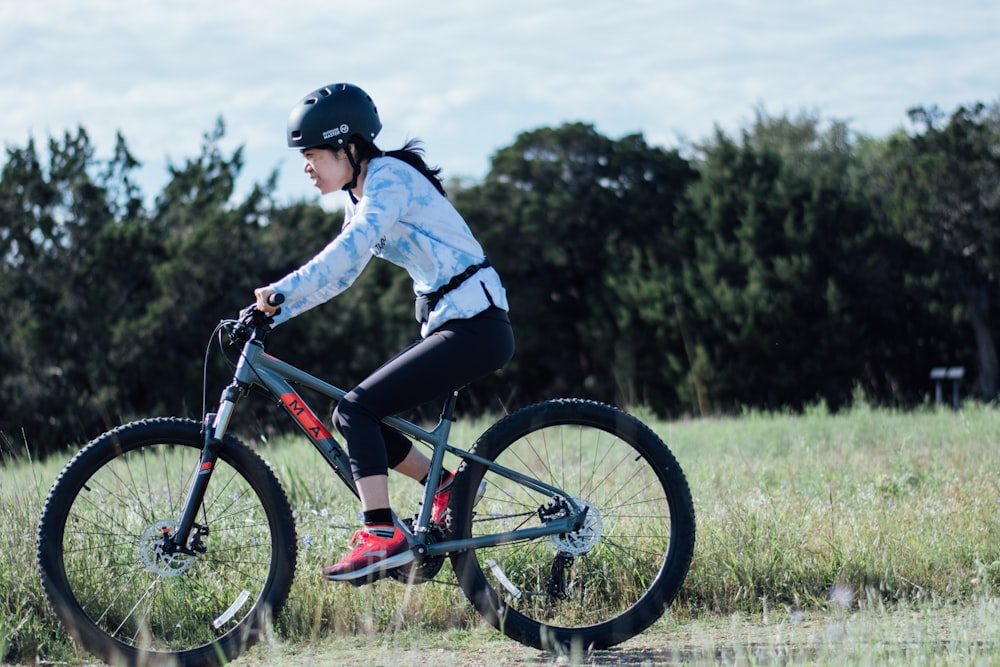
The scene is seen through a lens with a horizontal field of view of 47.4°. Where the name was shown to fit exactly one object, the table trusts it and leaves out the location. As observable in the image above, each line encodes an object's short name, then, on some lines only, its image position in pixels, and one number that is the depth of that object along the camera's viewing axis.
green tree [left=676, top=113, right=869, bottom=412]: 36.69
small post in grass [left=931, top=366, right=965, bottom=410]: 23.17
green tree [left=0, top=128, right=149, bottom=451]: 28.95
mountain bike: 4.10
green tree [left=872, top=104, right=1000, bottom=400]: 35.69
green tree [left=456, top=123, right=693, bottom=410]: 40.16
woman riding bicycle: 4.07
